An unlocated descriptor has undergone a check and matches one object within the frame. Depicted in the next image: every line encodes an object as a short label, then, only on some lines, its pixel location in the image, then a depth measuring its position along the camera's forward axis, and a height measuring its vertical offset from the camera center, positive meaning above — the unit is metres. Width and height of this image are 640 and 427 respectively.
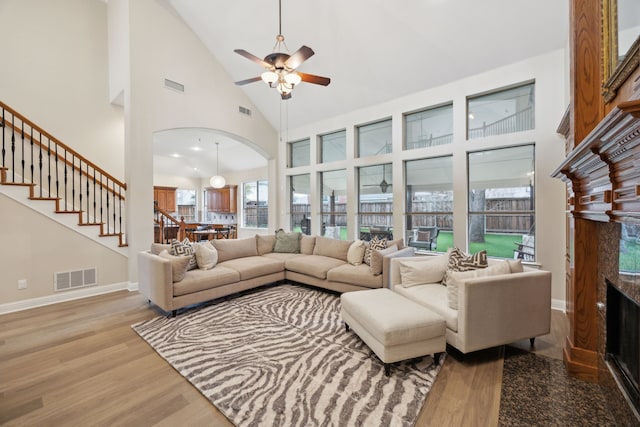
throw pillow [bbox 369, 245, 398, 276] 3.83 -0.68
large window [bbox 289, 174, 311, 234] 7.02 +0.29
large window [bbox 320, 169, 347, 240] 6.29 +0.22
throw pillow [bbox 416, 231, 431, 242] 5.01 -0.42
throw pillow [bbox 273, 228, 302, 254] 5.32 -0.57
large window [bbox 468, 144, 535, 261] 4.04 +0.18
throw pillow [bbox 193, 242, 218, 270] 3.99 -0.63
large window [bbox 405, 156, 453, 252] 4.77 +0.18
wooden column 2.06 +0.17
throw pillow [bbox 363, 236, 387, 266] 4.20 -0.51
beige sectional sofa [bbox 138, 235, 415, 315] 3.41 -0.82
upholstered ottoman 2.15 -0.93
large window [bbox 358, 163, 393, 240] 5.52 +0.24
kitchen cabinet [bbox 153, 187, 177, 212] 10.27 +0.61
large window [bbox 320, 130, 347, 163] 6.25 +1.55
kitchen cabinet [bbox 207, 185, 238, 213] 10.23 +0.54
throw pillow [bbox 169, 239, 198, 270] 3.76 -0.51
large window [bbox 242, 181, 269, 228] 9.61 +0.33
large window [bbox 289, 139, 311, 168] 6.97 +1.55
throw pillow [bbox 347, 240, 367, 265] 4.30 -0.63
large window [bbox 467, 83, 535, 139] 3.98 +1.53
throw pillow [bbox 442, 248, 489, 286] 2.84 -0.51
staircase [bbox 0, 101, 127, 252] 3.82 +0.50
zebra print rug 1.82 -1.28
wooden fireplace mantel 1.16 +0.26
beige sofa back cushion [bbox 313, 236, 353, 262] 4.75 -0.61
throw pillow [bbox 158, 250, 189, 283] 3.37 -0.65
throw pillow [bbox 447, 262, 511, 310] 2.48 -0.56
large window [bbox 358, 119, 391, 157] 5.52 +1.53
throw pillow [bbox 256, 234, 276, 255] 5.26 -0.58
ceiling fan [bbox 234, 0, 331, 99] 3.09 +1.69
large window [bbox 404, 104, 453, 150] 4.73 +1.53
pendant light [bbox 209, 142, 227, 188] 8.63 +1.01
